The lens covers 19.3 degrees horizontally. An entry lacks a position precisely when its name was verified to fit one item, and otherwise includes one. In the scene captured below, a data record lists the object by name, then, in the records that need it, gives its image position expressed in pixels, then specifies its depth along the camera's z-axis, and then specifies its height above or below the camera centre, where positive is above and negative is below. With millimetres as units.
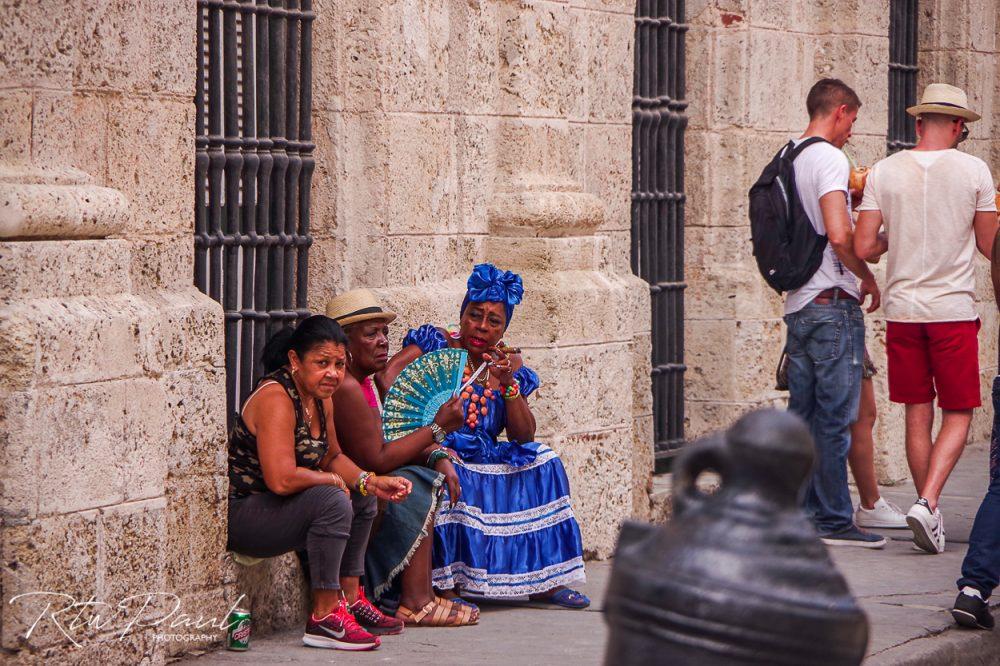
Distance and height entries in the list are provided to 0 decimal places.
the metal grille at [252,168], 10961 +549
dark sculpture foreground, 3840 -350
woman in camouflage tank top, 9785 -568
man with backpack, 13168 +167
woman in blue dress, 11112 -668
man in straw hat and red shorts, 13196 +166
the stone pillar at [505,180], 11924 +569
